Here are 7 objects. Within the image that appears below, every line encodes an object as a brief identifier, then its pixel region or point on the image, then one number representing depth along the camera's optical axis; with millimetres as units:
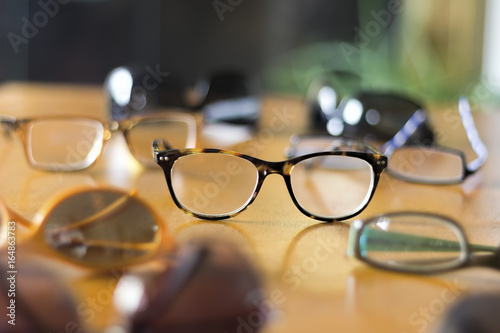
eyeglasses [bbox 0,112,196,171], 720
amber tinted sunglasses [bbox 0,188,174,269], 383
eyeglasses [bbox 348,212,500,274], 407
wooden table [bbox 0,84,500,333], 334
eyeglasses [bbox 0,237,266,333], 302
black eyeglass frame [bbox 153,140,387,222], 534
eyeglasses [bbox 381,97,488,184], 686
